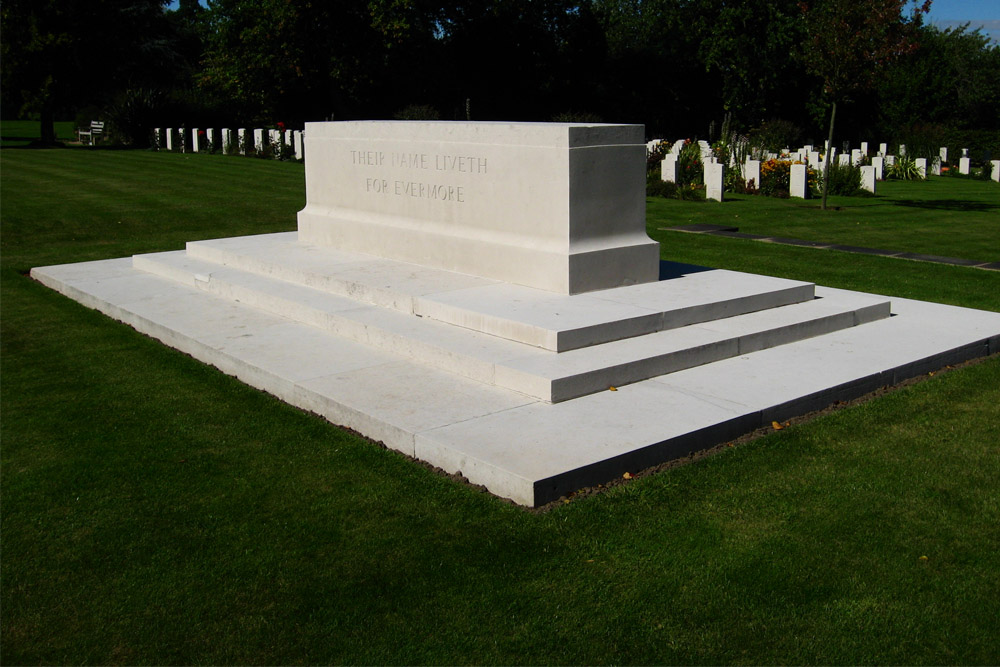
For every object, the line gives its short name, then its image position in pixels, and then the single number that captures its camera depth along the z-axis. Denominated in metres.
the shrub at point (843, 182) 22.80
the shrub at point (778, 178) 22.05
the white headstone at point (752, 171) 22.55
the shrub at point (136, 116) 40.91
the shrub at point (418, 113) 31.36
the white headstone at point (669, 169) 22.34
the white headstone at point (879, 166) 29.33
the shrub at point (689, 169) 22.73
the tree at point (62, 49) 40.97
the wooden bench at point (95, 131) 44.12
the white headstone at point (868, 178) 23.28
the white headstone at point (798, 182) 21.53
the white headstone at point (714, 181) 20.77
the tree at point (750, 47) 46.81
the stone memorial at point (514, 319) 6.07
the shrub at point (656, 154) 24.50
